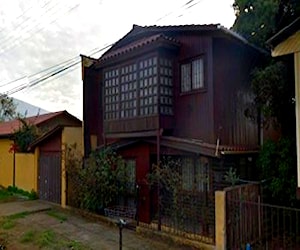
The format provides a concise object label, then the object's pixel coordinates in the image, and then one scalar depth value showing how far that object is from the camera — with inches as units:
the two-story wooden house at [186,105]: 347.7
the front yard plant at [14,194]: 546.5
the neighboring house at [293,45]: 237.7
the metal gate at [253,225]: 266.1
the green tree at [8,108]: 1288.1
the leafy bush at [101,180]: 391.8
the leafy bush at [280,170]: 310.0
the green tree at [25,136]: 597.4
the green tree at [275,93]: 314.9
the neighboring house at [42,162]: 491.6
